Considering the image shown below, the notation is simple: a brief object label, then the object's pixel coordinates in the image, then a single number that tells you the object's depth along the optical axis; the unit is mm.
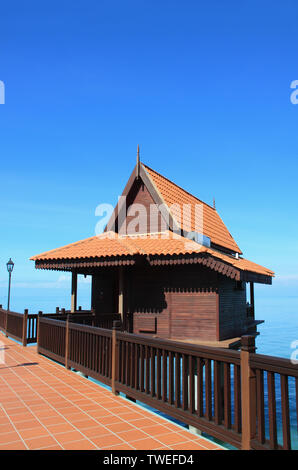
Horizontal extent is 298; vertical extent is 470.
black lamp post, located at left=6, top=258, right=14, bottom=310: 20766
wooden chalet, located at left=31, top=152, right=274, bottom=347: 12906
